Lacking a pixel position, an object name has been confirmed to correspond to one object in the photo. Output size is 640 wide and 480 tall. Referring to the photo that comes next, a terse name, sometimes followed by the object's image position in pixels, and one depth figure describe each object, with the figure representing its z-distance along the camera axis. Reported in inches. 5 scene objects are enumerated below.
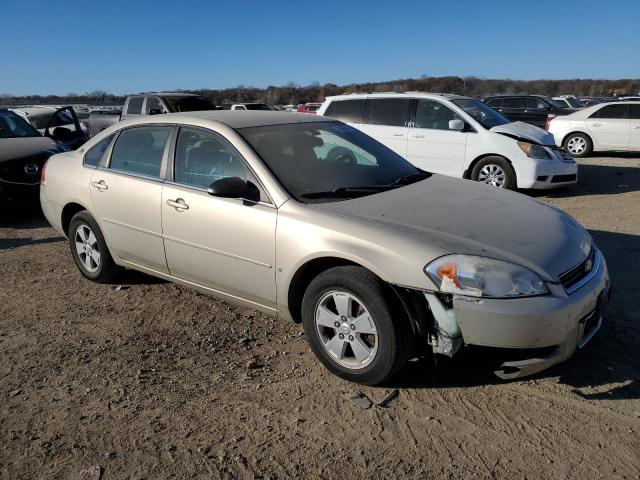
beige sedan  116.8
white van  347.6
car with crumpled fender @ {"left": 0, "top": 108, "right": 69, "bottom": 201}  309.0
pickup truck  545.6
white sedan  524.1
